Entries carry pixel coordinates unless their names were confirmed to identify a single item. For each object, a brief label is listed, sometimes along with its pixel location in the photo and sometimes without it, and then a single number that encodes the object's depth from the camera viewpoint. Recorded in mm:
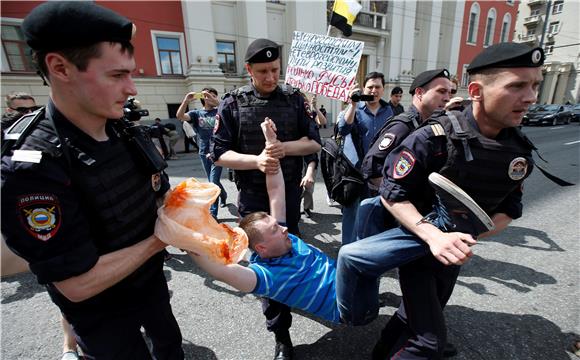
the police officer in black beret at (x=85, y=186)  923
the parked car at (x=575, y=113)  20422
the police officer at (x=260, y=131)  2014
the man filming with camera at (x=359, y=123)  2977
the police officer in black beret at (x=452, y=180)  1230
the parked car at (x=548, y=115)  18672
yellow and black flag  4566
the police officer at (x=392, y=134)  1809
